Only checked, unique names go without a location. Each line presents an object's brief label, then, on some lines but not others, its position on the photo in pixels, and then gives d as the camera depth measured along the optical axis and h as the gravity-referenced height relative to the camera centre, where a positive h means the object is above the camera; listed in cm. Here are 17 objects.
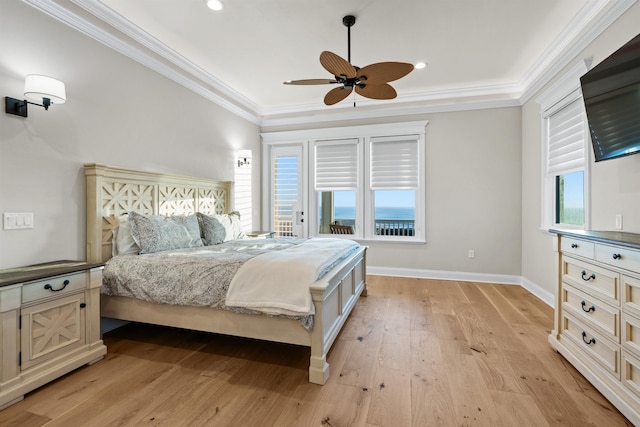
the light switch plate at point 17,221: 210 -6
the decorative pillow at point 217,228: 352 -19
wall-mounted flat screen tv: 194 +80
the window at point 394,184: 496 +49
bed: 207 -67
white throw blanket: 203 -50
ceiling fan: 254 +126
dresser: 163 -62
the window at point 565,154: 302 +66
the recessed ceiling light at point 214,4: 270 +191
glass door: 556 +39
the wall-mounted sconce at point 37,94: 210 +85
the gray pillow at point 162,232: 274 -19
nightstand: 175 -73
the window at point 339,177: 527 +64
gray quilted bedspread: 226 -50
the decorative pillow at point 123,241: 275 -26
